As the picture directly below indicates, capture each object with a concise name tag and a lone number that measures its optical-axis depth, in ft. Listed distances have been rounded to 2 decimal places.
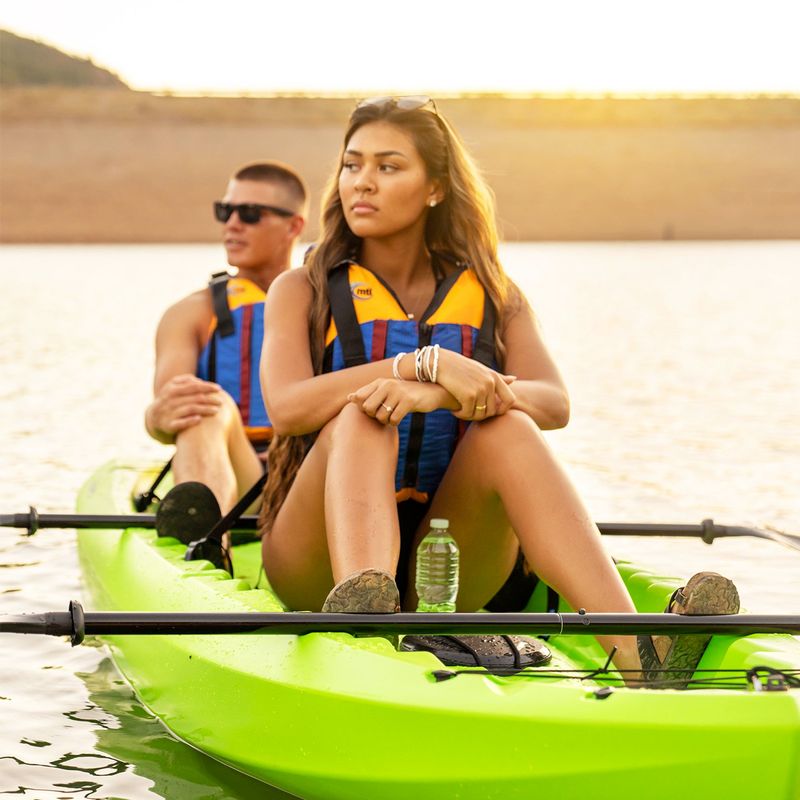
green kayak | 18.56
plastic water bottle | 24.08
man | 31.60
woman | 22.43
